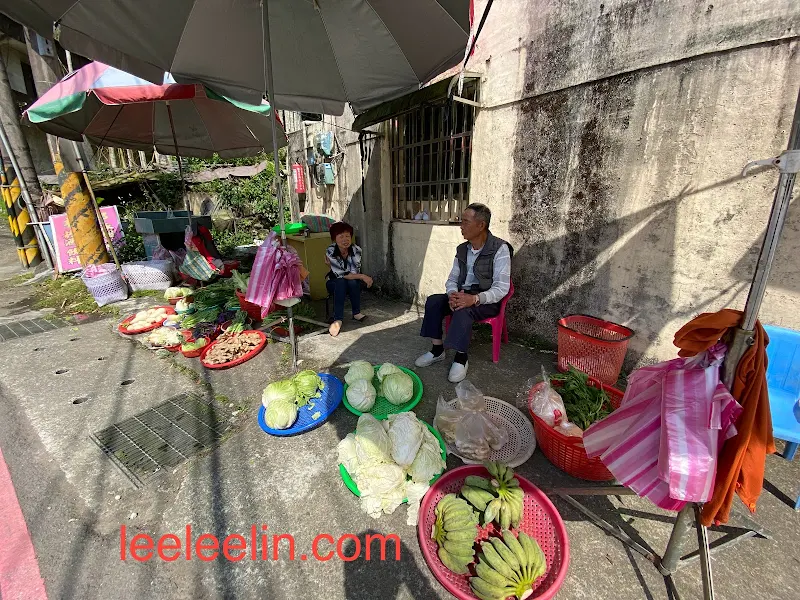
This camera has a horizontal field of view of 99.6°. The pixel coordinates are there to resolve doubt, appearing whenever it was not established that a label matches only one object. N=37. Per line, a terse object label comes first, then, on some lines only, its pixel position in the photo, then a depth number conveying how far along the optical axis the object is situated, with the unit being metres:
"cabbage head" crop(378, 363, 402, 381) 3.02
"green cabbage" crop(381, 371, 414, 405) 2.85
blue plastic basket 2.61
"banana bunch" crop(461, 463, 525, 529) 1.73
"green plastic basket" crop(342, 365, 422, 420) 2.81
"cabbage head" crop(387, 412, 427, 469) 2.13
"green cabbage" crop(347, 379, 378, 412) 2.80
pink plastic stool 3.48
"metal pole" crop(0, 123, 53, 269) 7.33
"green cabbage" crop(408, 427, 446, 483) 2.09
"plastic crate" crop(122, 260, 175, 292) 6.09
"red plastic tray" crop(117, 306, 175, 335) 4.45
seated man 3.29
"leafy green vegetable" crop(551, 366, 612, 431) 2.38
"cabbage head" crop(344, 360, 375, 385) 3.00
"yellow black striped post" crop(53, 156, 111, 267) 6.14
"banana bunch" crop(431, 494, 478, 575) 1.61
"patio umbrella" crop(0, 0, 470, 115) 2.48
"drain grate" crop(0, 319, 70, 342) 4.54
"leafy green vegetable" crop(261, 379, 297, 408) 2.76
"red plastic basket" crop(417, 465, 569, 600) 1.55
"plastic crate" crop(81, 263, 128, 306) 5.45
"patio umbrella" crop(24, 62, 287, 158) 3.46
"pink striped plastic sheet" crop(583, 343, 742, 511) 1.31
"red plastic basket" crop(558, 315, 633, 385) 2.92
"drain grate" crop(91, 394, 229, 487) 2.38
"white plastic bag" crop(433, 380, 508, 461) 2.29
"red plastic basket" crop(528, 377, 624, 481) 2.09
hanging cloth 1.27
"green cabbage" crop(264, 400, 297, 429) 2.56
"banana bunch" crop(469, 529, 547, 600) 1.46
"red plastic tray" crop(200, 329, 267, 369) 3.60
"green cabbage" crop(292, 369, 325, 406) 2.83
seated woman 4.39
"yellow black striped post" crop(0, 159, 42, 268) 7.55
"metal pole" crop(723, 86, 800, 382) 1.15
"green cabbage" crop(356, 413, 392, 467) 2.15
